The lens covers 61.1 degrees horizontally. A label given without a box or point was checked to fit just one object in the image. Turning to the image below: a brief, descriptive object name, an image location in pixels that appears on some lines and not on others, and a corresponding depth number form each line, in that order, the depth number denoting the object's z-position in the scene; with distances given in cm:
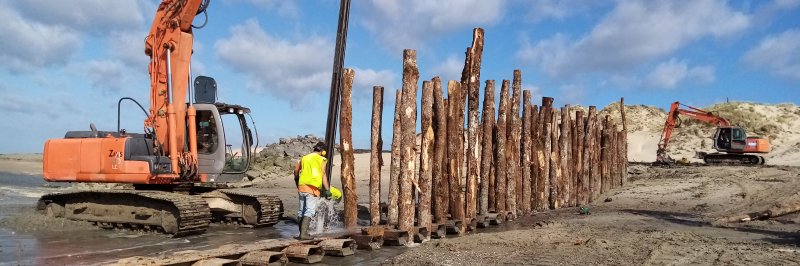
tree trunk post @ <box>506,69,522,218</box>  1416
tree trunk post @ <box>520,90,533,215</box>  1505
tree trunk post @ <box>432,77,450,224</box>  1149
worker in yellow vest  1020
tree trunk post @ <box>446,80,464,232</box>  1179
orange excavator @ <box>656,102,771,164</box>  3266
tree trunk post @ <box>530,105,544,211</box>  1574
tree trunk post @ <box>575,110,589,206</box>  1814
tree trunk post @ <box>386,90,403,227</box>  1091
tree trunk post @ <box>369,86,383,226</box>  1130
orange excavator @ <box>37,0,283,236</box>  1187
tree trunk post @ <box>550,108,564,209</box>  1642
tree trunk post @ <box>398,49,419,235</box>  1069
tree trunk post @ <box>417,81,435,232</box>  1102
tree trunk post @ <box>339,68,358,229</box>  1121
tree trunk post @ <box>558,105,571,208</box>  1702
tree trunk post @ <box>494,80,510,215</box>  1363
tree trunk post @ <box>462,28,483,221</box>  1268
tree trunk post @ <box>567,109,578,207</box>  1780
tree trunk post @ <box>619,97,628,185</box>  2361
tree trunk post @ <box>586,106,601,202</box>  1905
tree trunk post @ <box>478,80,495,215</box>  1302
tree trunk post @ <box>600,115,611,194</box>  2062
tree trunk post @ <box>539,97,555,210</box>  1606
